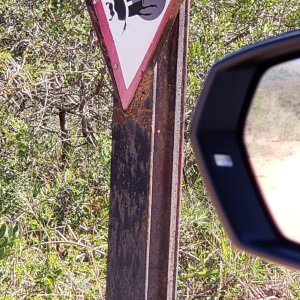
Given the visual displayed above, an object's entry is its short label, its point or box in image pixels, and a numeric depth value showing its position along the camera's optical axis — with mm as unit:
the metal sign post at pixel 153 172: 2303
